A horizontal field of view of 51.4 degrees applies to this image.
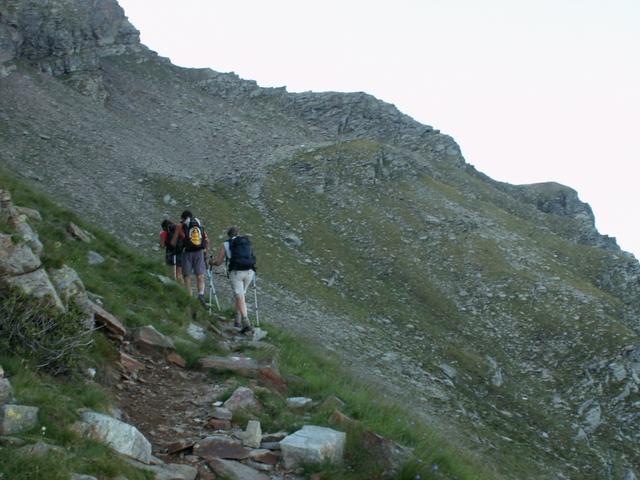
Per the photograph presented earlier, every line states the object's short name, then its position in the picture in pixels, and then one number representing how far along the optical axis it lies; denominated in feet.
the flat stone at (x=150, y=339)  37.19
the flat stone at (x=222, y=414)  29.94
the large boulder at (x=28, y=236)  33.40
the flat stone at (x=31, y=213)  50.01
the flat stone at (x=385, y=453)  27.17
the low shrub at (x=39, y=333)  26.99
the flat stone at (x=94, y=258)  49.90
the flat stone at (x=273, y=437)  28.55
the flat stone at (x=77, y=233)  52.90
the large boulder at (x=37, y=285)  29.00
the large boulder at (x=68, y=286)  32.30
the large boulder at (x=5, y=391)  22.16
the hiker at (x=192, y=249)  57.98
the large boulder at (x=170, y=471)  23.02
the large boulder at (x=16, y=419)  21.20
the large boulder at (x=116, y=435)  23.49
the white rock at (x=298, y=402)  33.09
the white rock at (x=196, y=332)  42.75
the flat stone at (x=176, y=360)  36.91
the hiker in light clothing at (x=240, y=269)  50.80
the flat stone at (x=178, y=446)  26.02
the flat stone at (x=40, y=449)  19.81
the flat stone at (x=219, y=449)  26.27
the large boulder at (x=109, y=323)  35.29
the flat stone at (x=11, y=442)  20.30
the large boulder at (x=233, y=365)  36.47
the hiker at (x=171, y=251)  59.41
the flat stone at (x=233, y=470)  24.86
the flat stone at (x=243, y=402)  31.09
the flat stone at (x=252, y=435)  27.81
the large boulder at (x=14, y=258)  29.40
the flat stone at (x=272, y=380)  35.78
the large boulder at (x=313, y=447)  26.71
